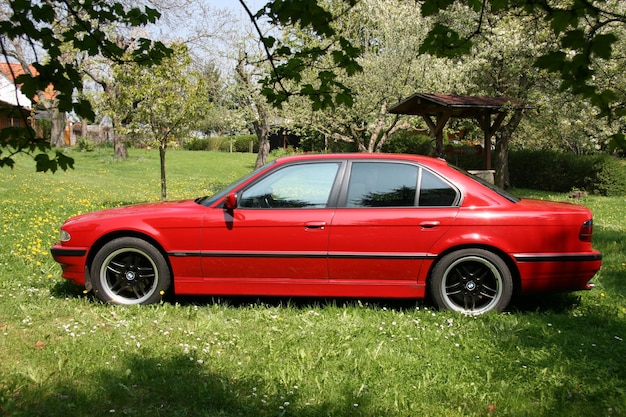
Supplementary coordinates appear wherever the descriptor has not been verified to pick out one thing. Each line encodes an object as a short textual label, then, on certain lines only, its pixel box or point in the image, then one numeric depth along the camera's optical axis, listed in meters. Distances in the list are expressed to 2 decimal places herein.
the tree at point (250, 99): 21.03
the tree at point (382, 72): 17.19
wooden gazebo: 12.75
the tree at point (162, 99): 12.38
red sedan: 4.95
